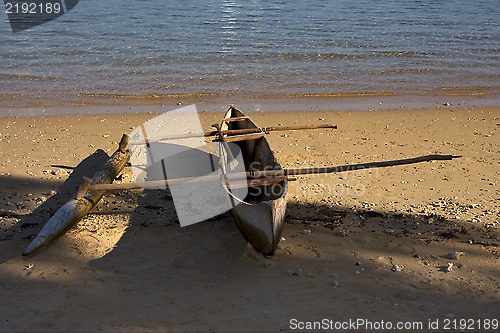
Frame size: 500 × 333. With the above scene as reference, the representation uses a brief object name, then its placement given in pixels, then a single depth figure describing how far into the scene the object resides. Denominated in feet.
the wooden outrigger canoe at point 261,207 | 18.65
